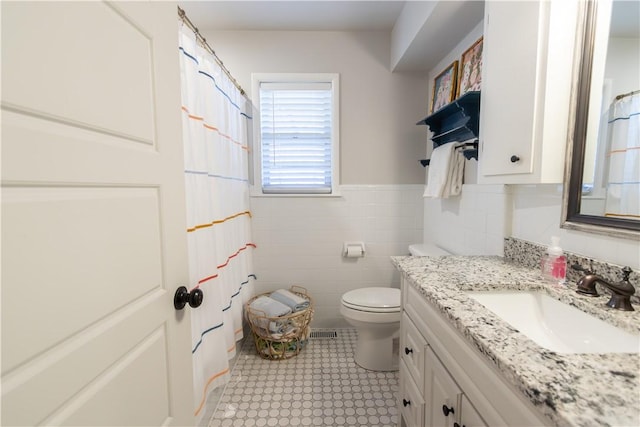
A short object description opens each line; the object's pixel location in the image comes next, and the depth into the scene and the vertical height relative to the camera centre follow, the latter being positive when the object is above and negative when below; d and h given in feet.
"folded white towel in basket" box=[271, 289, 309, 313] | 6.42 -2.67
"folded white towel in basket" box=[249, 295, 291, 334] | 6.08 -2.82
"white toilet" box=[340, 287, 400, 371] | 5.51 -2.76
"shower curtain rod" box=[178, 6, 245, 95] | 3.81 +2.46
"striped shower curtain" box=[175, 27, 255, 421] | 4.13 -0.30
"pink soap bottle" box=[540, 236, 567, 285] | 2.94 -0.79
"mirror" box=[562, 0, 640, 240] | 2.48 +0.69
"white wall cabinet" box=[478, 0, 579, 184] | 2.82 +1.20
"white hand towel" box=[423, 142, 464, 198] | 5.32 +0.43
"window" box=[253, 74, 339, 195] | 7.22 +1.57
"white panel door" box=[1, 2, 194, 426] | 1.30 -0.16
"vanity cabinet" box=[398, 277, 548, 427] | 1.81 -1.67
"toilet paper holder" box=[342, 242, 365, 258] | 7.23 -1.58
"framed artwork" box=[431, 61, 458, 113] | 5.59 +2.37
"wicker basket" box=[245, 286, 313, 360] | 6.06 -3.24
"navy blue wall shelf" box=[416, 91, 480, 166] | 4.33 +1.40
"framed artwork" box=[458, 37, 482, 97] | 4.70 +2.29
